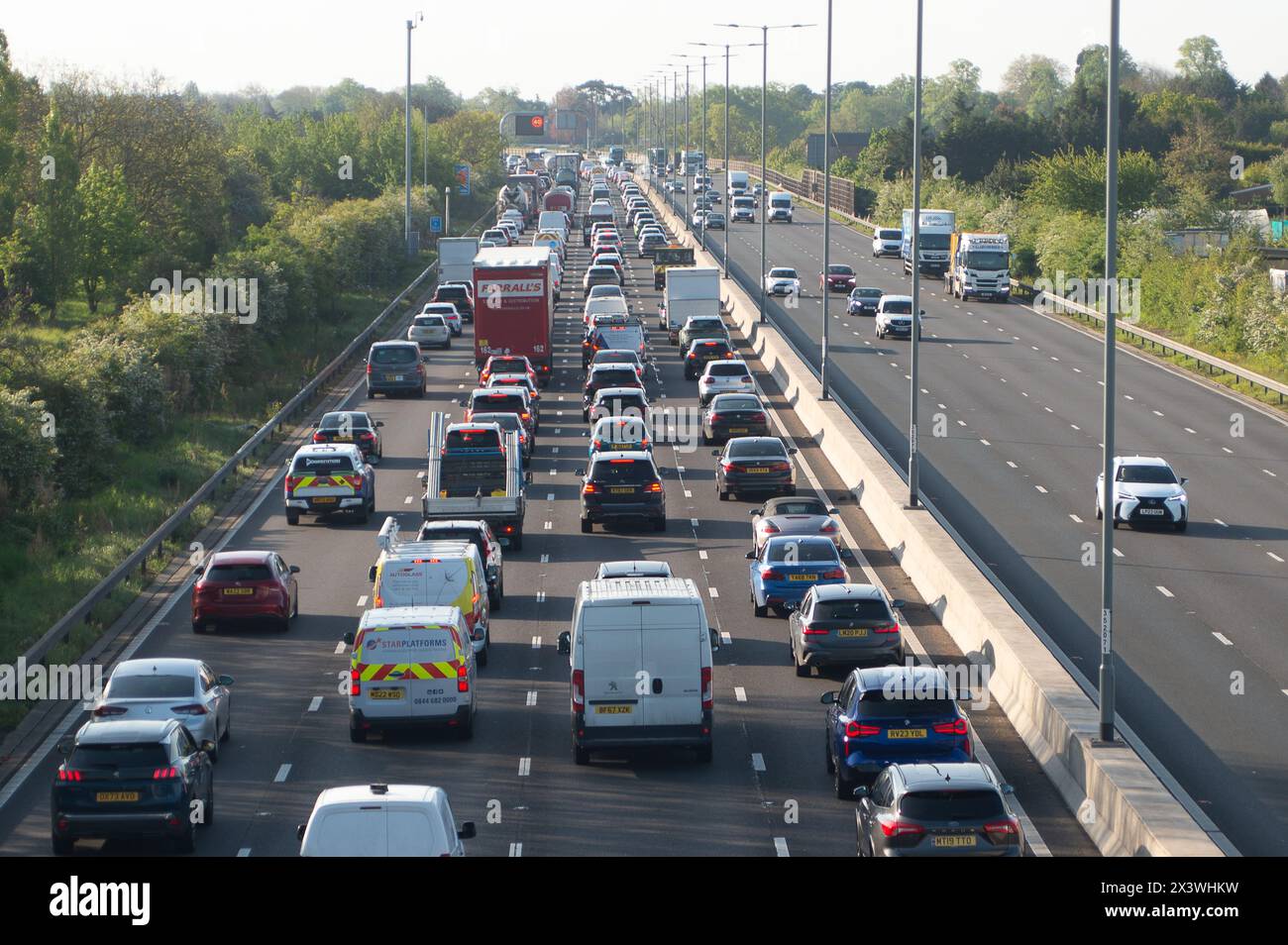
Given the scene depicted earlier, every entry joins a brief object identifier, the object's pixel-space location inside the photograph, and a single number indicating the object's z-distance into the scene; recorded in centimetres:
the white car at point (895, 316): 6894
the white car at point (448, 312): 7181
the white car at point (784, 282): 8288
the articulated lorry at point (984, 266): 8100
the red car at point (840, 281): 8581
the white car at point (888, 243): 10494
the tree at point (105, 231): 6938
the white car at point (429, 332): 6831
